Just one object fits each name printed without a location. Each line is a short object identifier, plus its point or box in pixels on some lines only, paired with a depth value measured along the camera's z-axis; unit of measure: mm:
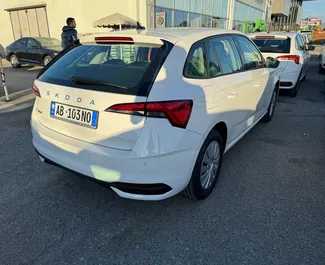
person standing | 7145
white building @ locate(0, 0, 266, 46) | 13312
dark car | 11844
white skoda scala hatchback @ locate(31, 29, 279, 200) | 1996
